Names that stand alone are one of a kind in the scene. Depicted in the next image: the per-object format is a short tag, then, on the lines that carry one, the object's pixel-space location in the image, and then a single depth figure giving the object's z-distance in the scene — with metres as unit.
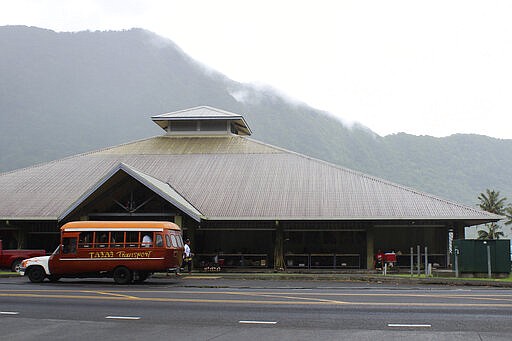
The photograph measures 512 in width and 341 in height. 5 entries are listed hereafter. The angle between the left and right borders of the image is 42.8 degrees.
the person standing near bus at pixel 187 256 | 31.64
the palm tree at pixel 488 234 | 70.01
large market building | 34.41
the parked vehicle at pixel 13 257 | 33.78
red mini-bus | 25.48
